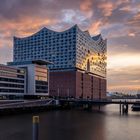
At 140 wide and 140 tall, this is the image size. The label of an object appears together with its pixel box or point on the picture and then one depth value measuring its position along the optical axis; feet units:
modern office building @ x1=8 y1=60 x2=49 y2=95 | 237.29
